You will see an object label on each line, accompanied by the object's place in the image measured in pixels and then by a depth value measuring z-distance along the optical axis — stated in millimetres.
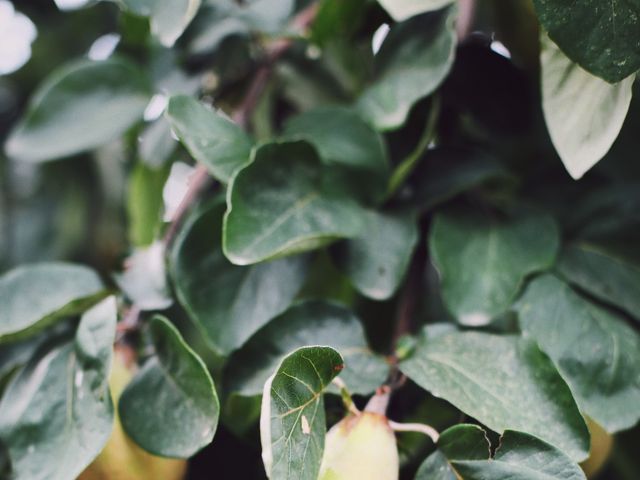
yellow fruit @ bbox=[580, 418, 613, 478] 446
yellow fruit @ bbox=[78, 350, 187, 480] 422
